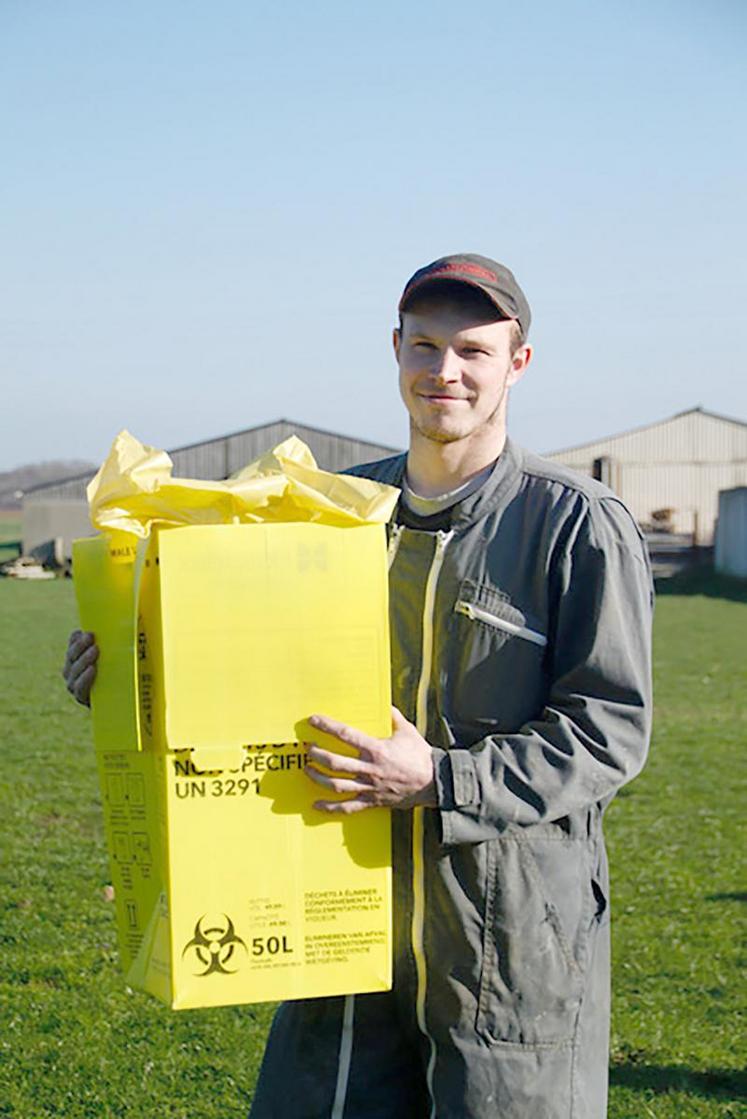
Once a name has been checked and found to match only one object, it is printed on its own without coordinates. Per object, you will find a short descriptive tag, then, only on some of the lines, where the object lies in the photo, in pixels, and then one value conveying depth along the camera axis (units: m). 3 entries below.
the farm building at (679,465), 48.25
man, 2.53
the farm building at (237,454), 50.91
